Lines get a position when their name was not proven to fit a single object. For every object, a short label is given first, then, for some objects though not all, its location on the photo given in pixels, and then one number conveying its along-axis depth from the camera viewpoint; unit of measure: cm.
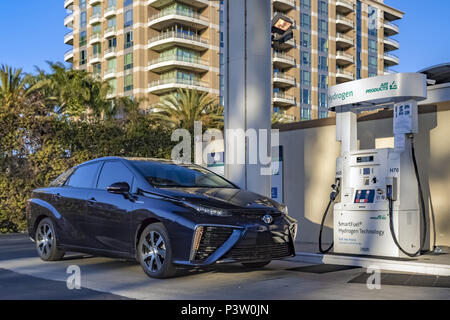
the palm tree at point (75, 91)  3628
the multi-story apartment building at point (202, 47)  6041
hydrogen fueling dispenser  898
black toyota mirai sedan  660
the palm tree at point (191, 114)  3909
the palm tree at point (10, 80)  2313
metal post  1093
